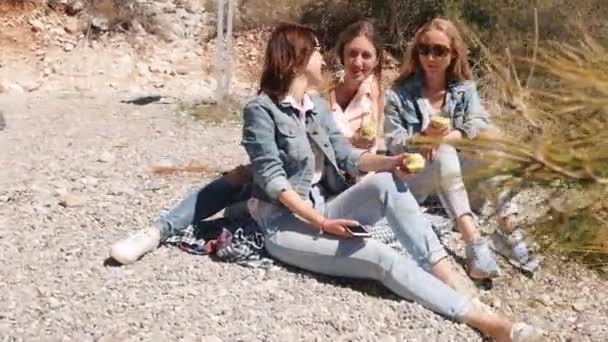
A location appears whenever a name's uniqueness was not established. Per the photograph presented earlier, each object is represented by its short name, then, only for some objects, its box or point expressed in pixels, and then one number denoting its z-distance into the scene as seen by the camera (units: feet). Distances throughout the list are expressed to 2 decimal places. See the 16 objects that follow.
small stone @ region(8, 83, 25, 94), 30.87
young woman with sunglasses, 12.38
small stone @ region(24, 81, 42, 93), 31.73
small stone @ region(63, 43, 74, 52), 35.91
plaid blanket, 12.31
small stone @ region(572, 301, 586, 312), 12.38
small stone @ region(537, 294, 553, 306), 12.45
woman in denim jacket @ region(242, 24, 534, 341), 11.37
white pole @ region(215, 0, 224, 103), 26.91
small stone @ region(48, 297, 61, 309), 11.19
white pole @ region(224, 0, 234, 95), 27.40
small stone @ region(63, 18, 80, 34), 37.17
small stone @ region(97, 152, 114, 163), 19.44
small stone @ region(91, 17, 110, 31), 37.17
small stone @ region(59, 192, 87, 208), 15.06
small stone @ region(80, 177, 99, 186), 16.78
